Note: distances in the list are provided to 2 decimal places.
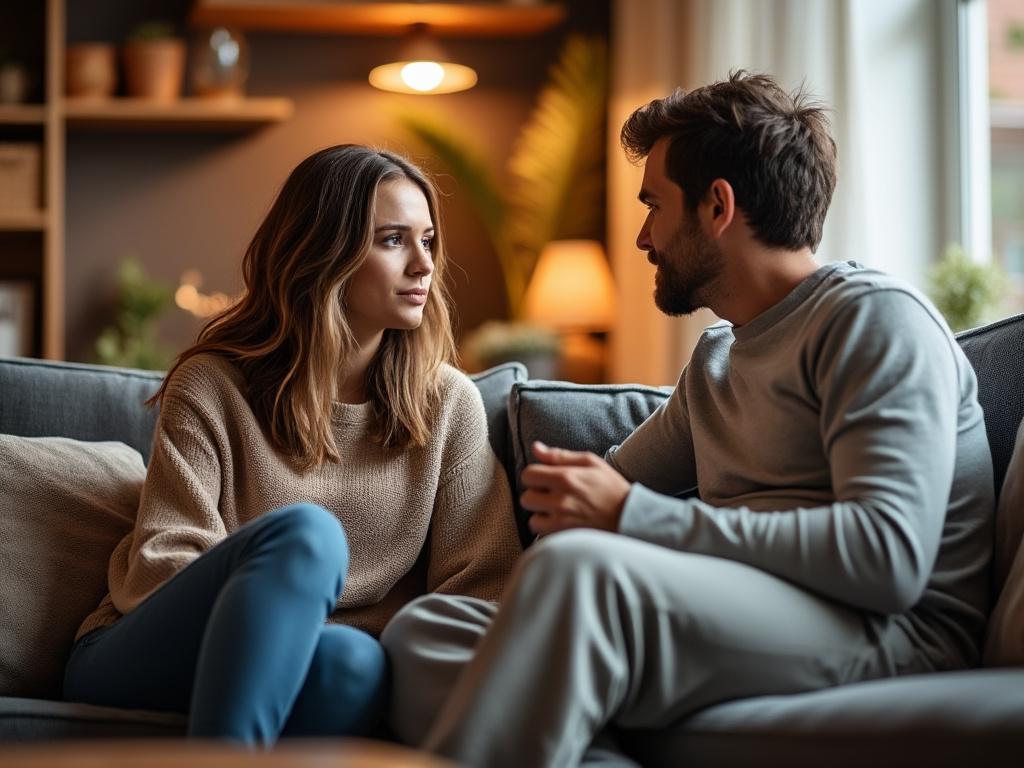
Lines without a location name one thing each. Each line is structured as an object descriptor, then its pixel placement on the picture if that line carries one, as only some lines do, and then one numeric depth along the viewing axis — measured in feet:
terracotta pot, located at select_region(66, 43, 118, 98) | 14.60
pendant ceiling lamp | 14.53
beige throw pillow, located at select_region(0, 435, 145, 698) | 6.16
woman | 5.68
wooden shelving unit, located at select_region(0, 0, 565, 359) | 14.38
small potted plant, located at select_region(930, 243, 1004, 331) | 10.24
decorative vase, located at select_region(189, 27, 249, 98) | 14.92
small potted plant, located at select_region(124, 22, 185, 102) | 14.71
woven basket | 14.25
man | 4.51
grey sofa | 4.17
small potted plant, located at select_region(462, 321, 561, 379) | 14.69
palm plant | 15.67
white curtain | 11.80
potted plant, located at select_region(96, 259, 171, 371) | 14.79
